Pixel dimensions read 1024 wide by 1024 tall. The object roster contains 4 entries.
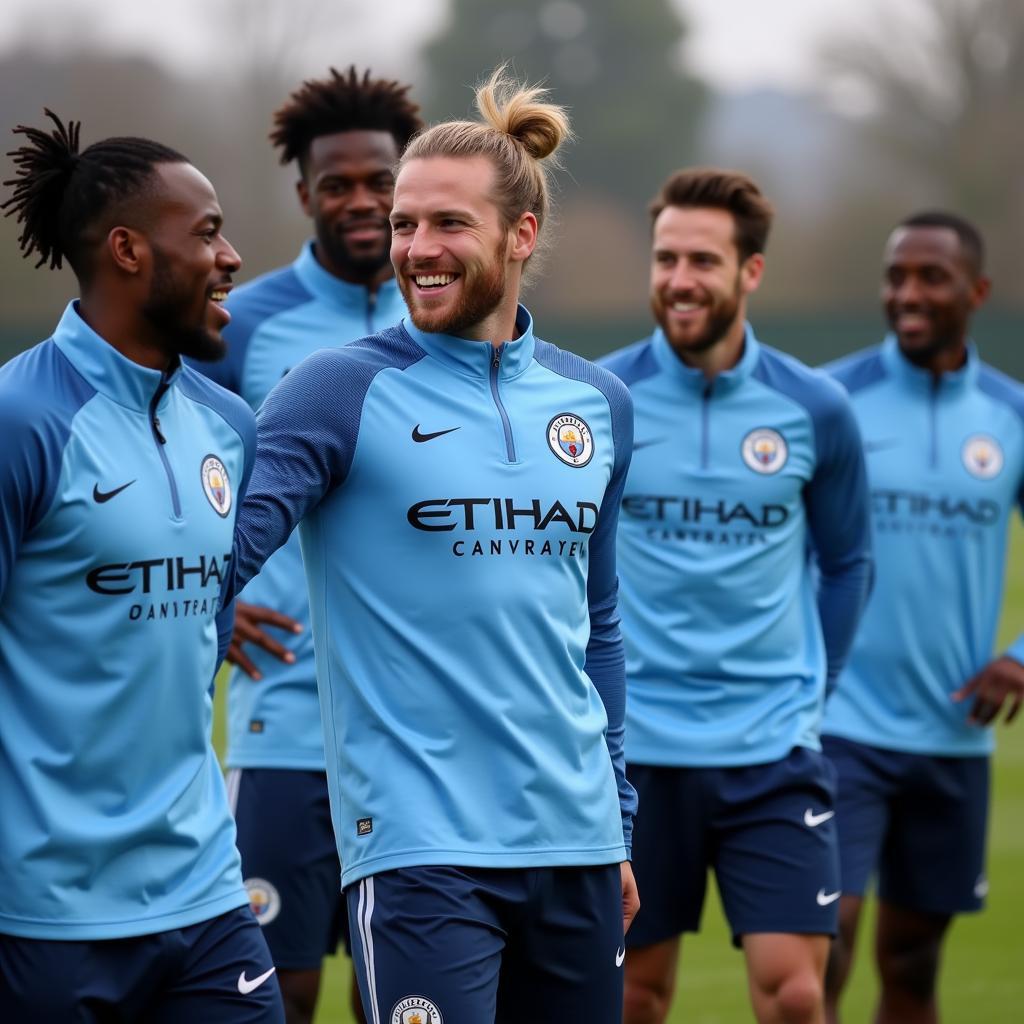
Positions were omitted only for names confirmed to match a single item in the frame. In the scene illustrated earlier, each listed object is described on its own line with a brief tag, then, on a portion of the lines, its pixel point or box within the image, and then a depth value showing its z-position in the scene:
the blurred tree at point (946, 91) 83.62
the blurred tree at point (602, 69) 82.69
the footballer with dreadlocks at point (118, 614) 6.58
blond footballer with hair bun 7.12
